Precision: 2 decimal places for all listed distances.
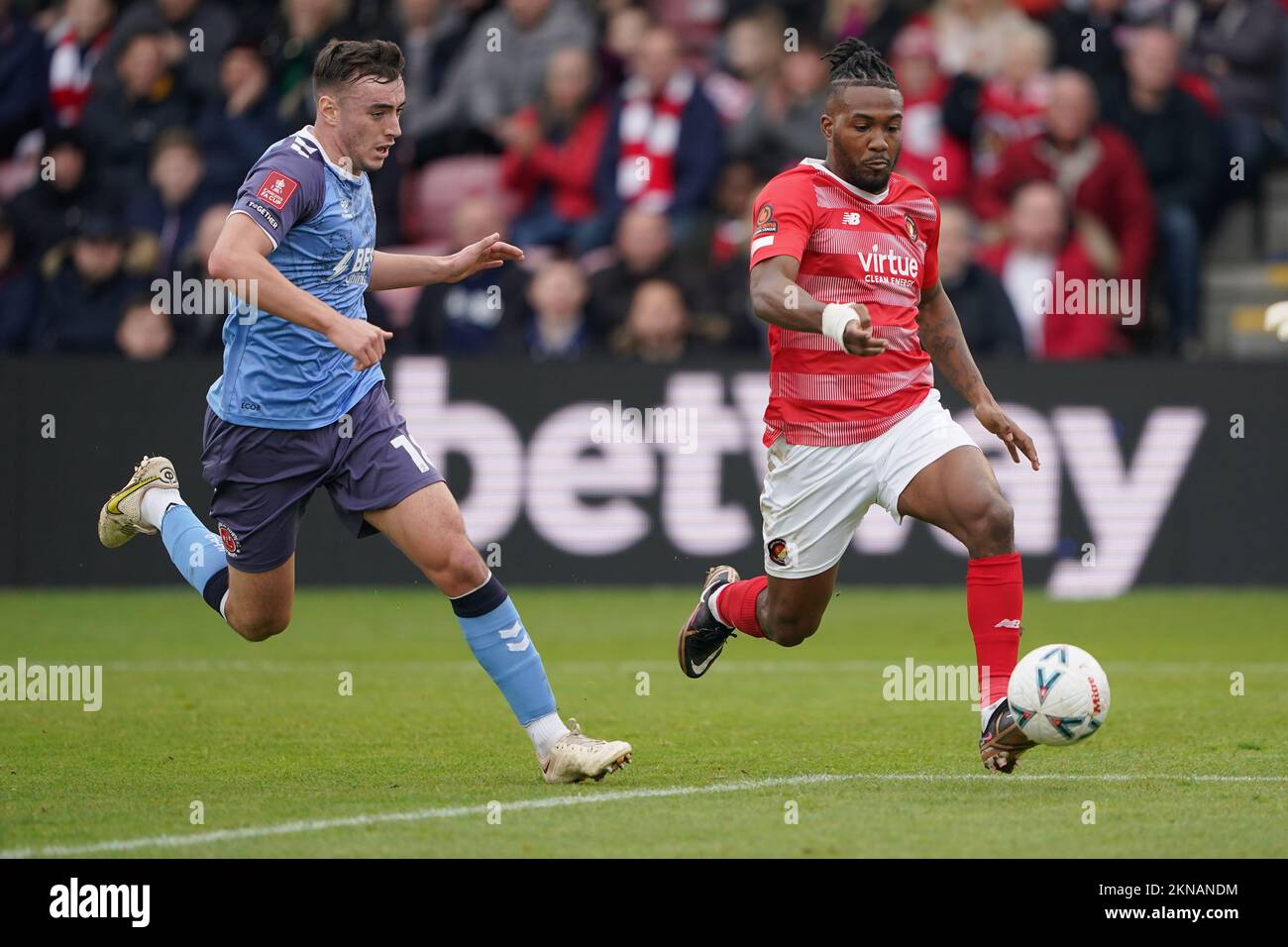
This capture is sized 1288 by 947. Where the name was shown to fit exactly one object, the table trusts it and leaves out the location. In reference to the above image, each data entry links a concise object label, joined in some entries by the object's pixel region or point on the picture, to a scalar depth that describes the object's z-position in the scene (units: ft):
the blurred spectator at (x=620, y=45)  53.62
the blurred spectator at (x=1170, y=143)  49.34
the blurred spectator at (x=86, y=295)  49.32
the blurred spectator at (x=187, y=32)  53.88
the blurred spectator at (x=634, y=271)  48.01
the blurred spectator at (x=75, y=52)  55.11
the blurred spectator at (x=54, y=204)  51.80
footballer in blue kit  21.86
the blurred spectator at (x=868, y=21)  52.47
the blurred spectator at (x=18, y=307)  50.62
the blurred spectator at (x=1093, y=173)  48.62
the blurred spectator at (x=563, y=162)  51.29
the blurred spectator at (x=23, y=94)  55.52
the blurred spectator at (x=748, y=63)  52.19
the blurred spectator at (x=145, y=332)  48.03
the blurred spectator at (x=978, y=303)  46.80
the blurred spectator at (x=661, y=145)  50.26
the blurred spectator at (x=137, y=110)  53.21
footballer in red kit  22.31
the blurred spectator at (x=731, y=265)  47.67
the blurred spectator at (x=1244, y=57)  51.80
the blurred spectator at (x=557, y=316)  47.65
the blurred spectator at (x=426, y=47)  53.57
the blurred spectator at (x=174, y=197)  50.98
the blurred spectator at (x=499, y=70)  53.11
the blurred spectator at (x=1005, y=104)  50.24
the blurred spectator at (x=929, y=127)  50.16
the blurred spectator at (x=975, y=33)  52.11
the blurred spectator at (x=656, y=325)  46.73
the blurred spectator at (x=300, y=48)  53.01
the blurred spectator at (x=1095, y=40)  51.72
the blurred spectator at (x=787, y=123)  51.01
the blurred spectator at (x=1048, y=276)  47.39
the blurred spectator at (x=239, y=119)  52.06
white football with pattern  20.92
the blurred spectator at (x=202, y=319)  48.91
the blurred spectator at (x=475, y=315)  47.73
